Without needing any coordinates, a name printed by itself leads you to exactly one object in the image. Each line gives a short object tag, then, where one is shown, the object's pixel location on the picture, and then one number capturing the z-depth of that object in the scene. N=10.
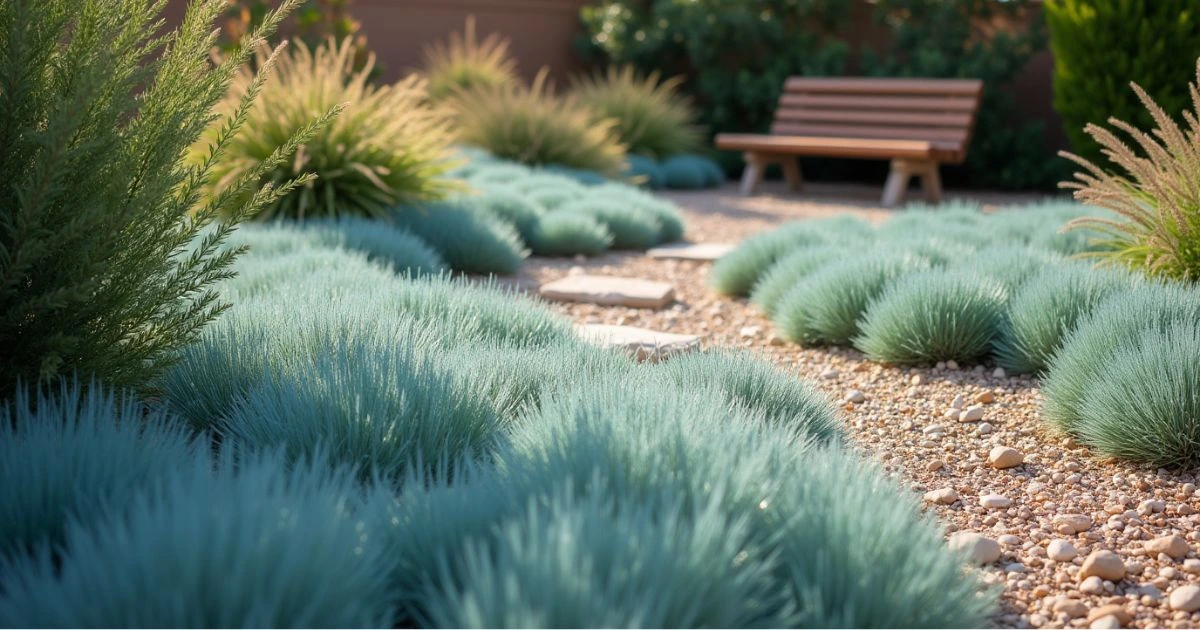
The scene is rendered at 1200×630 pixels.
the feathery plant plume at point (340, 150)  5.14
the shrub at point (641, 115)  10.38
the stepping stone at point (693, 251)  5.69
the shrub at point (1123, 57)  6.70
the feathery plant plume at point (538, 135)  8.52
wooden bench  8.62
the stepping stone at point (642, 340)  3.28
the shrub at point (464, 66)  10.34
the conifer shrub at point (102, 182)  1.95
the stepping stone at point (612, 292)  4.46
